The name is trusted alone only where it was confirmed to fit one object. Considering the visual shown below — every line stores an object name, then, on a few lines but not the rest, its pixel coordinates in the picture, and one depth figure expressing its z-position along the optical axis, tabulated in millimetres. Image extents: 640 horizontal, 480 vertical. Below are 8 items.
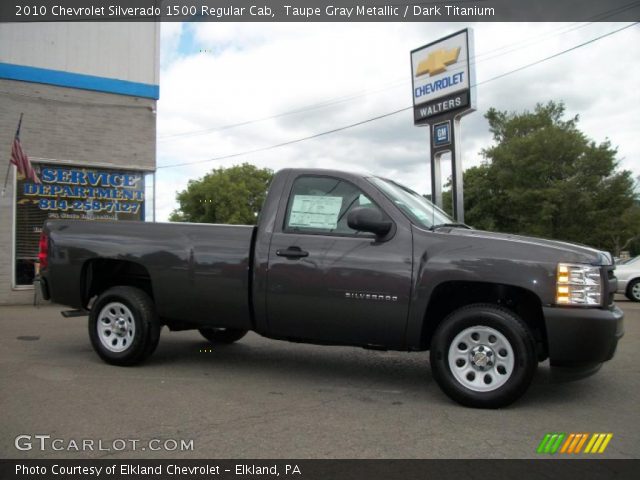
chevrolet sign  13781
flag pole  12266
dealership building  12492
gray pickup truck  4371
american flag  11797
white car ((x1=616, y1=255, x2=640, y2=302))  14898
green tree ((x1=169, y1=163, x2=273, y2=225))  48594
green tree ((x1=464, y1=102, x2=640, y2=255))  30531
